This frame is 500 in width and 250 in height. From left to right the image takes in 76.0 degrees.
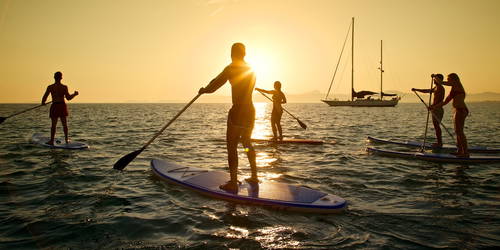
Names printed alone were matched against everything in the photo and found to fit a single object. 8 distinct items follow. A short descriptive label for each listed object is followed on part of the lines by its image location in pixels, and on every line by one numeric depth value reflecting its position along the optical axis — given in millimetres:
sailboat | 78062
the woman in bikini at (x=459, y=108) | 9219
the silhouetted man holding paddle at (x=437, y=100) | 10642
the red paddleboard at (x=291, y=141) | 12938
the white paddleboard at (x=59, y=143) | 11091
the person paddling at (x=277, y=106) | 12477
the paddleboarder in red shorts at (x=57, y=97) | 10719
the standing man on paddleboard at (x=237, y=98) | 5534
